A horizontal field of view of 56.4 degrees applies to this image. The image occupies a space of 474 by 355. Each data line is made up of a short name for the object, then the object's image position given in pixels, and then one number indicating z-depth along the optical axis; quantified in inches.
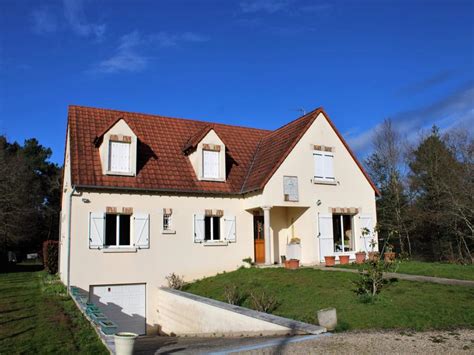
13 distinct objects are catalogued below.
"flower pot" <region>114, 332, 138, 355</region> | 292.0
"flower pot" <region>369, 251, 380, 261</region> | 492.1
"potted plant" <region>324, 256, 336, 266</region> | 736.3
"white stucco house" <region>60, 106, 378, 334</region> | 696.4
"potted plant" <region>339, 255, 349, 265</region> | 776.9
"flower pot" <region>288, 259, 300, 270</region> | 698.8
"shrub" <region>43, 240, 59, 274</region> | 878.4
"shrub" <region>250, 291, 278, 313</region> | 476.1
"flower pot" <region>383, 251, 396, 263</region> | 504.1
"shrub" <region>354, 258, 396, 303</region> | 469.1
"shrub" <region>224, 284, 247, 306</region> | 542.6
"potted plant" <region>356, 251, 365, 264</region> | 771.4
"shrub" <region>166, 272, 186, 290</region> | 715.1
